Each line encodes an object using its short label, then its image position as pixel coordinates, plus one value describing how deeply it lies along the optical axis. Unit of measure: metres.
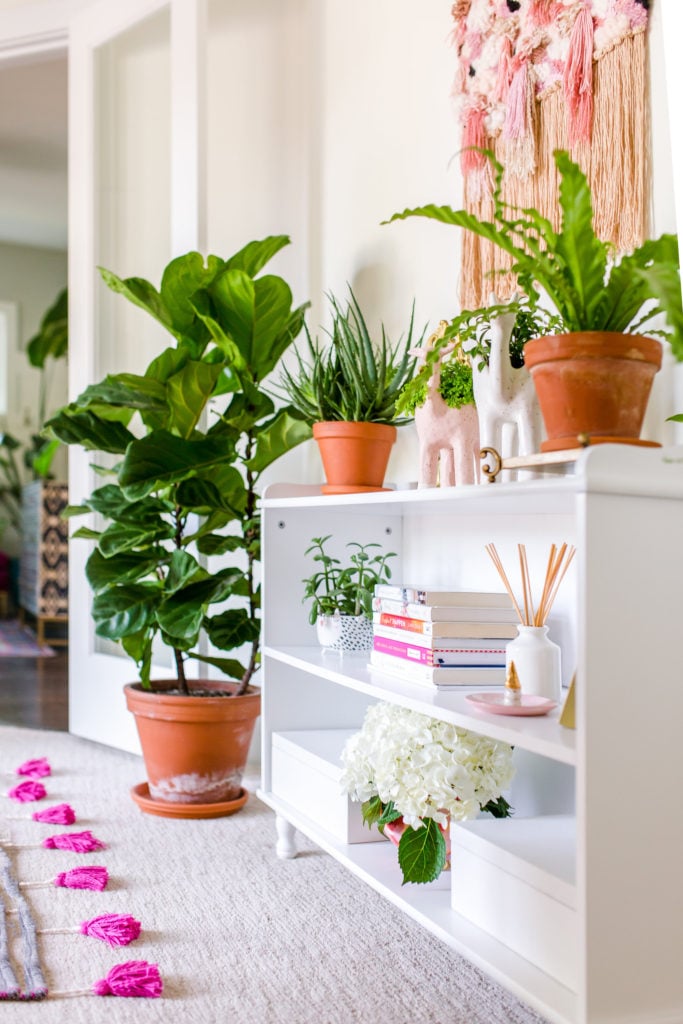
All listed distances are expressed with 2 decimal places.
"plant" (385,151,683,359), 1.20
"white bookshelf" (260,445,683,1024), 1.12
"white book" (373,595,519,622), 1.62
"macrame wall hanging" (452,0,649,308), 1.62
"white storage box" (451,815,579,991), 1.22
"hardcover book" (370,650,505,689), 1.60
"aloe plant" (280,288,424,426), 2.13
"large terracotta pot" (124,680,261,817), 2.40
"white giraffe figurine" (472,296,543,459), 1.57
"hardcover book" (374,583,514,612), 1.65
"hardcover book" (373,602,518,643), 1.62
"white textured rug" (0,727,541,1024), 1.44
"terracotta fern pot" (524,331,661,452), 1.27
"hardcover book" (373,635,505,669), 1.61
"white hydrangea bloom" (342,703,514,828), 1.48
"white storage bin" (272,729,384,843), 1.77
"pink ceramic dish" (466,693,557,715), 1.34
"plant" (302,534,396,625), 2.07
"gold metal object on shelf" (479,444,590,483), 1.30
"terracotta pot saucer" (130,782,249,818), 2.39
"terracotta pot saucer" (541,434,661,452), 1.28
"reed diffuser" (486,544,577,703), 1.46
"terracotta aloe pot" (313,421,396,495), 2.08
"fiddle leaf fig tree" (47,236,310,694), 2.33
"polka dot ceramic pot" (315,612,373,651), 2.01
